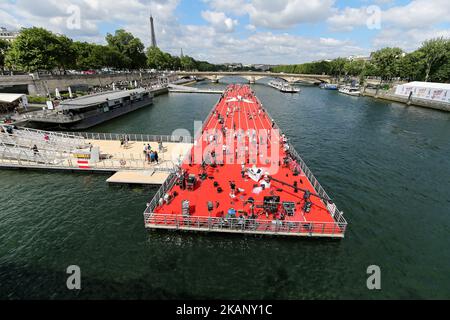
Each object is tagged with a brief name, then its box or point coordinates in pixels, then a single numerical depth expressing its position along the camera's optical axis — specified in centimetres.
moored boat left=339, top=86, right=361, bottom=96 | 13312
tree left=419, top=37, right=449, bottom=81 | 10550
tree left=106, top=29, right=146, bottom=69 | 13425
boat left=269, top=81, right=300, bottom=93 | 14538
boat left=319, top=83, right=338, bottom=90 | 16888
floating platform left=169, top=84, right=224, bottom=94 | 13645
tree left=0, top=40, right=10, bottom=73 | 9162
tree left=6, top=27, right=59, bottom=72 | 6812
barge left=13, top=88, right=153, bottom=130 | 5231
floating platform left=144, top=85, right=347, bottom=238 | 2094
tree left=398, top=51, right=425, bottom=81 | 11456
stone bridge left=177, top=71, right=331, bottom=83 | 19325
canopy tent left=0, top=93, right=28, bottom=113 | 5328
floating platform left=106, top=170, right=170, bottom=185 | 2955
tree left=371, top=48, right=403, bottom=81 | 12162
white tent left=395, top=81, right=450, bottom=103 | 9062
